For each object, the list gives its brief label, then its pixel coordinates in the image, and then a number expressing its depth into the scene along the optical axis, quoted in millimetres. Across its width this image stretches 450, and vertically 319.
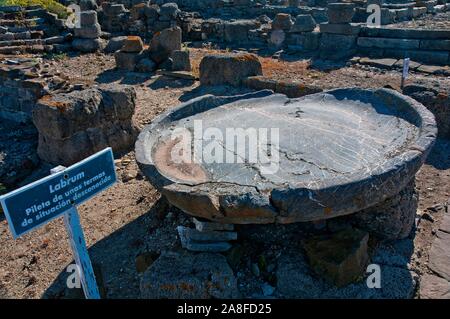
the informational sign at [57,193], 2418
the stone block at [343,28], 11852
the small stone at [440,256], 3818
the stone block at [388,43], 11070
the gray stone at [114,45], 13445
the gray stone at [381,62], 10461
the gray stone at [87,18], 13773
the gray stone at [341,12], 11789
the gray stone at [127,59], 11414
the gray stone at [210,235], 3693
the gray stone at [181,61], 10773
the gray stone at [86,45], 13469
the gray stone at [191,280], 3342
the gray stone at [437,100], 5949
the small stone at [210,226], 3697
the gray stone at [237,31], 14258
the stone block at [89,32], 13633
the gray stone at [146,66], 11141
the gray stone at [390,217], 3869
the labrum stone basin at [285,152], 3354
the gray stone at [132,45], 11492
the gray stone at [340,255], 3467
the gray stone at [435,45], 10594
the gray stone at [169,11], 15680
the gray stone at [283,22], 13203
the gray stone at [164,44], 11453
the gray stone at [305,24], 12711
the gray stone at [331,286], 3480
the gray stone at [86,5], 16078
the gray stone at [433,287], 3563
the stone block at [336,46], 11727
